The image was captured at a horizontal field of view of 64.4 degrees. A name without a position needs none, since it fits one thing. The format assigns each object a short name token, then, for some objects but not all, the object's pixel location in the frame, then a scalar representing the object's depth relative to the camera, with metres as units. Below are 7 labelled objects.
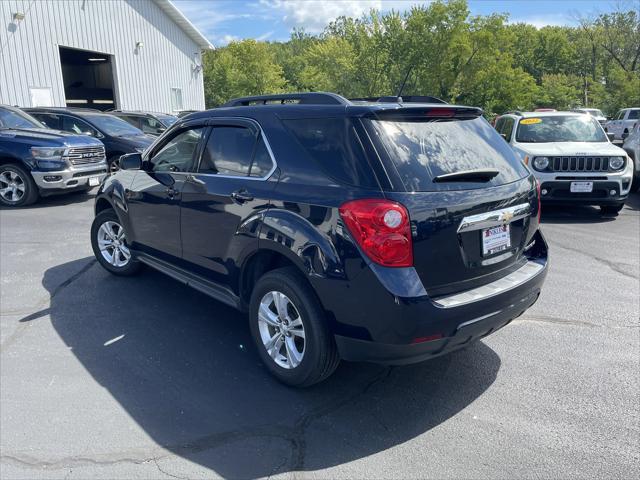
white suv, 8.27
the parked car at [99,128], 11.97
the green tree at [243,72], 43.56
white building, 16.67
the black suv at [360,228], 2.83
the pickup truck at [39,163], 9.34
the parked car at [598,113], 27.56
